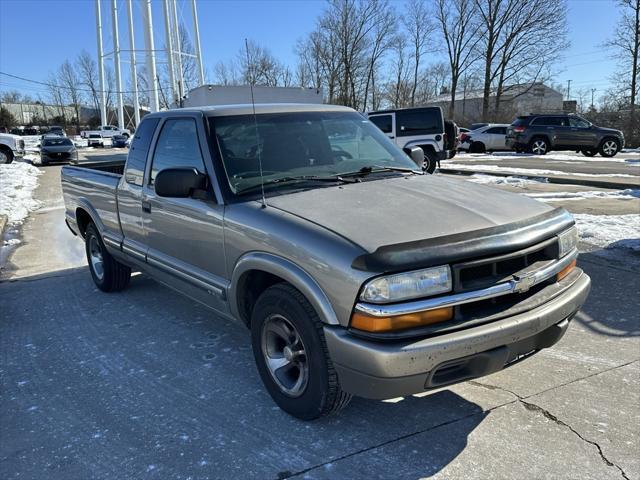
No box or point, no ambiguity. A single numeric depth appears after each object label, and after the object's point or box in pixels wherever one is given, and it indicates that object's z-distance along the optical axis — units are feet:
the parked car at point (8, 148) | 78.48
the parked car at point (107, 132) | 179.11
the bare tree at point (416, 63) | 199.85
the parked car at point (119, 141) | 139.95
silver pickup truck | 8.18
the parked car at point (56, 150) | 84.79
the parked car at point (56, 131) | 175.98
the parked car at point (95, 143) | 145.37
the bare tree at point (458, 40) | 176.35
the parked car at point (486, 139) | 93.20
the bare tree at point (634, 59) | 118.01
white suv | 53.98
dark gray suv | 77.77
